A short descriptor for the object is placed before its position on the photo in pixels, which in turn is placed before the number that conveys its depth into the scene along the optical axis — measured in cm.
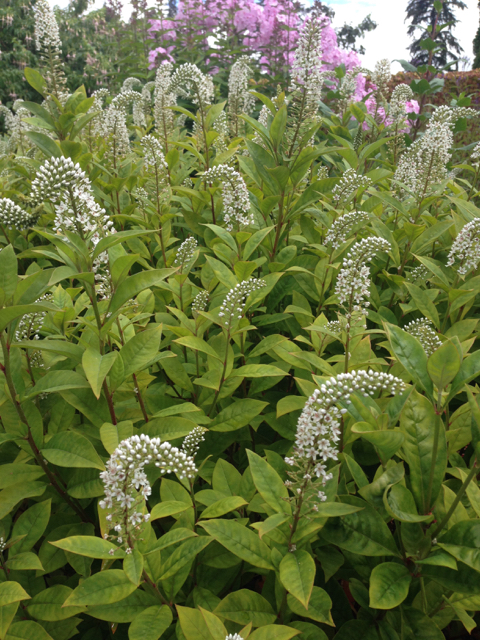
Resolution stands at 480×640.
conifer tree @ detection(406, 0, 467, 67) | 4941
